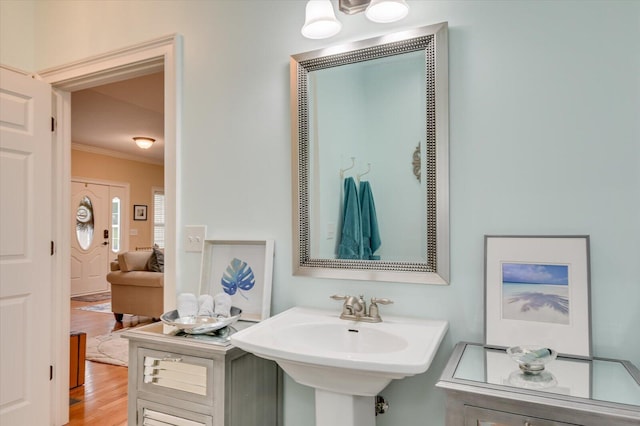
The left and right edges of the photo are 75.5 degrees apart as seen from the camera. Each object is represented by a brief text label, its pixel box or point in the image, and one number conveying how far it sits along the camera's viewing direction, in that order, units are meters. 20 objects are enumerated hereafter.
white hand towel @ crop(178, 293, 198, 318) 1.75
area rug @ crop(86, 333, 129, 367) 3.78
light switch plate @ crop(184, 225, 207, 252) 2.05
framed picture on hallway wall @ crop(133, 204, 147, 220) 8.06
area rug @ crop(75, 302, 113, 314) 5.93
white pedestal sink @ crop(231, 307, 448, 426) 1.15
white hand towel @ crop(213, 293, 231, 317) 1.76
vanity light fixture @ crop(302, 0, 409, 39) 1.50
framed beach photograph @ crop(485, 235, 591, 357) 1.30
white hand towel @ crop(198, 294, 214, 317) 1.76
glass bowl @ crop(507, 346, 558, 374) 1.12
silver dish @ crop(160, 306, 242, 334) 1.61
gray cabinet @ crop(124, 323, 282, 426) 1.50
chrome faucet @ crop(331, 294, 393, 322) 1.55
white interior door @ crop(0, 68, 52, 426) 2.20
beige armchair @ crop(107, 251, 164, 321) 4.99
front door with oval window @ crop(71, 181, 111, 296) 6.98
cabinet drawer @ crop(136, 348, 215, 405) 1.52
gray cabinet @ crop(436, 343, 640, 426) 0.96
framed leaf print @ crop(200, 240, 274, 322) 1.84
